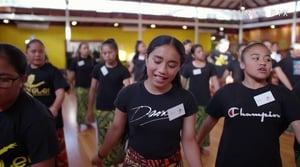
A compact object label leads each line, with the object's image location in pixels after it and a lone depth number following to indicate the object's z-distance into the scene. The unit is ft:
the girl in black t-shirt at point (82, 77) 15.69
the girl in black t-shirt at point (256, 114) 4.91
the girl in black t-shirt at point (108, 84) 9.46
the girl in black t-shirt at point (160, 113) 4.33
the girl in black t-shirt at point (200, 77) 11.51
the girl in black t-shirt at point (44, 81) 7.52
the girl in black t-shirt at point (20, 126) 3.10
